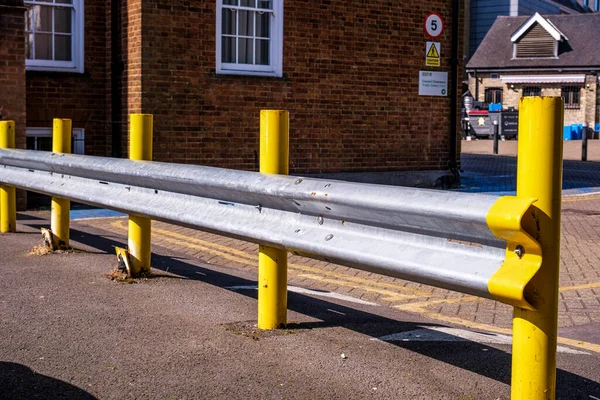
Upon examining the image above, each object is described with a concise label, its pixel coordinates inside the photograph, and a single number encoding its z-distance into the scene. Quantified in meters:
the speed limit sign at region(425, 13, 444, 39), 16.41
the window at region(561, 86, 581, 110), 47.72
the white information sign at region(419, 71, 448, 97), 16.48
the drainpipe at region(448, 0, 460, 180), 16.70
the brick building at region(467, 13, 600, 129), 47.25
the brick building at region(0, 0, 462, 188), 13.67
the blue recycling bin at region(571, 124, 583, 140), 45.50
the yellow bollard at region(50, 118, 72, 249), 7.81
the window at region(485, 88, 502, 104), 50.56
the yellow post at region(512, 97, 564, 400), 3.36
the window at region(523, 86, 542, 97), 49.19
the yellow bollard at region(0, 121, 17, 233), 8.99
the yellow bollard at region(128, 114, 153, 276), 6.57
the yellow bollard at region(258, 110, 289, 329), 5.10
